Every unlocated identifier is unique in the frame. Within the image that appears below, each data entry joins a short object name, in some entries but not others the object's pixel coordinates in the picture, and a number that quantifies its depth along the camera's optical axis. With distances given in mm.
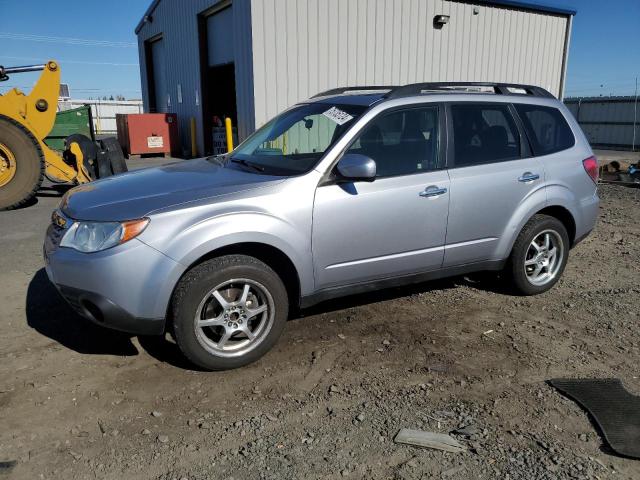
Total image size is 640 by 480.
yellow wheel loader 8414
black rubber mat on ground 2775
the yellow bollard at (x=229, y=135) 12172
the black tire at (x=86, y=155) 9516
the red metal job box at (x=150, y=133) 16297
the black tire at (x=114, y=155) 9539
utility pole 24377
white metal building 11453
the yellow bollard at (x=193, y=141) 16109
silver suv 3199
